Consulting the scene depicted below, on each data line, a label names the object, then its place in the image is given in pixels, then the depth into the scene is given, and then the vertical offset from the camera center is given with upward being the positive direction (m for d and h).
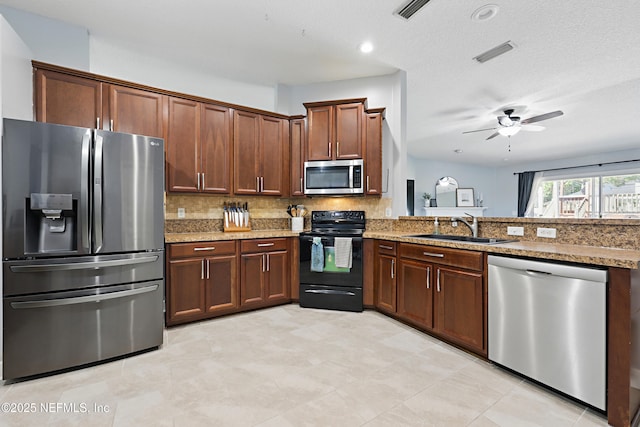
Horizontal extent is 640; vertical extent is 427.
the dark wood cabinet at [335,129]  3.65 +1.00
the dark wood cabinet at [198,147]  3.21 +0.71
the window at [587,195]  7.02 +0.39
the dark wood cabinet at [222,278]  2.91 -0.70
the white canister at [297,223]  3.94 -0.16
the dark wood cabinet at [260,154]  3.61 +0.71
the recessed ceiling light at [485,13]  2.51 +1.70
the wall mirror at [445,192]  8.70 +0.55
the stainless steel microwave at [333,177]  3.60 +0.41
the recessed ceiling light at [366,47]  3.15 +1.74
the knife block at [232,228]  3.70 -0.21
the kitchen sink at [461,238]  2.69 -0.26
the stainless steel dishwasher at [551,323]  1.65 -0.69
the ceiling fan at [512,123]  4.71 +1.39
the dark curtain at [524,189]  8.90 +0.65
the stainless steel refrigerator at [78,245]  2.00 -0.25
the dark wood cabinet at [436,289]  2.30 -0.70
